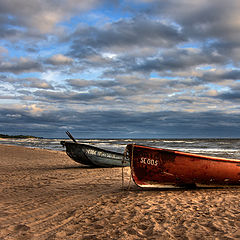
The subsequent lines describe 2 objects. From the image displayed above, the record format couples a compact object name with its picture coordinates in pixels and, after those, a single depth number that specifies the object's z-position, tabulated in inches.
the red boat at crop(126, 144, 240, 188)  281.7
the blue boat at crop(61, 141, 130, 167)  518.0
